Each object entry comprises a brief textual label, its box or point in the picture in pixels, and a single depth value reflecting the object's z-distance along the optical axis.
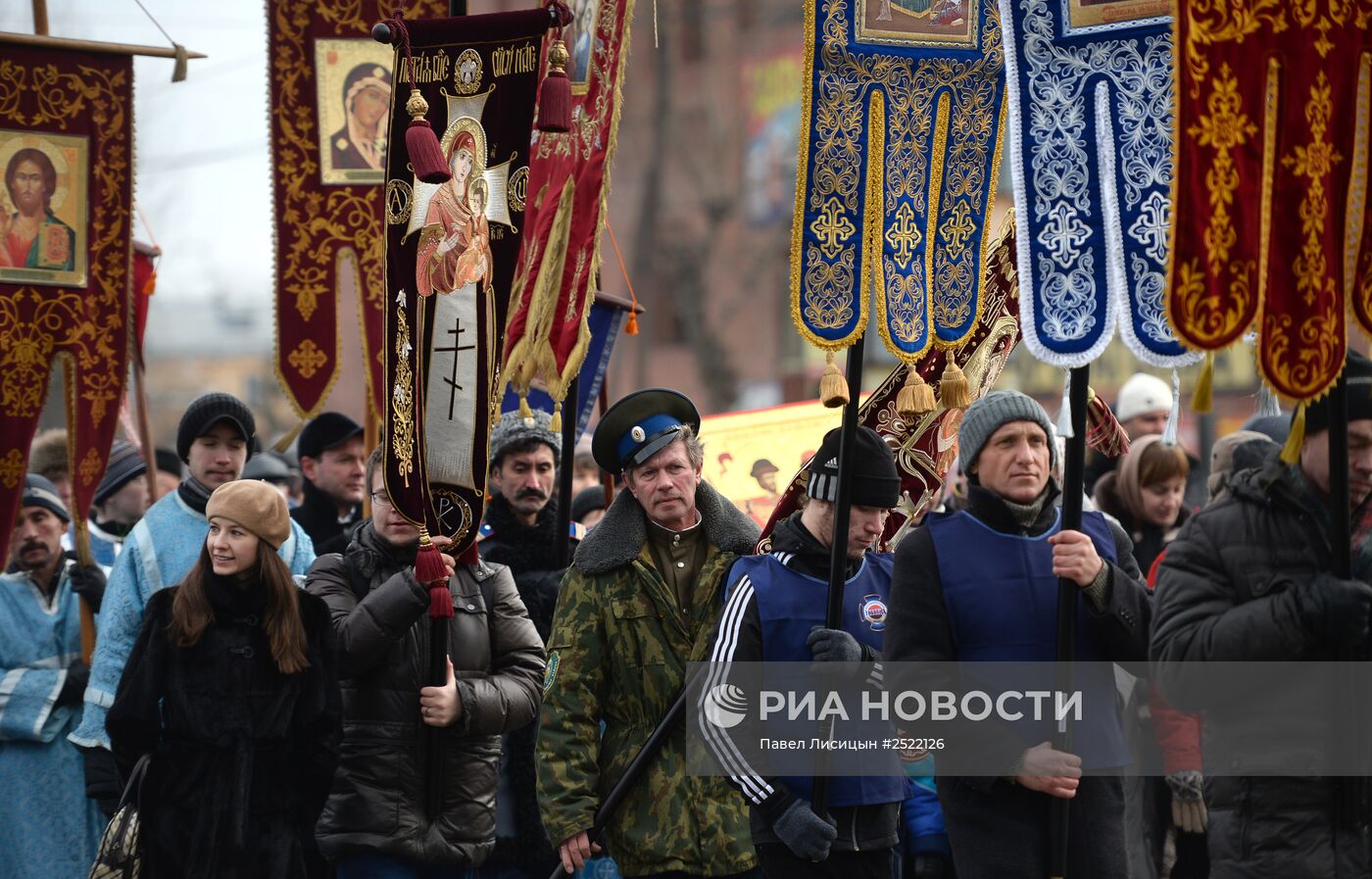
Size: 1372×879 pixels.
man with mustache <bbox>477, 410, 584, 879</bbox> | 14.65
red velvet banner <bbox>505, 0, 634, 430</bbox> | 14.21
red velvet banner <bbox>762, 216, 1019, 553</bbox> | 13.07
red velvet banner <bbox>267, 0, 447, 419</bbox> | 16.48
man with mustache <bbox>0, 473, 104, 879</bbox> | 14.52
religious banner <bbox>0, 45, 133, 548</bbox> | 15.37
